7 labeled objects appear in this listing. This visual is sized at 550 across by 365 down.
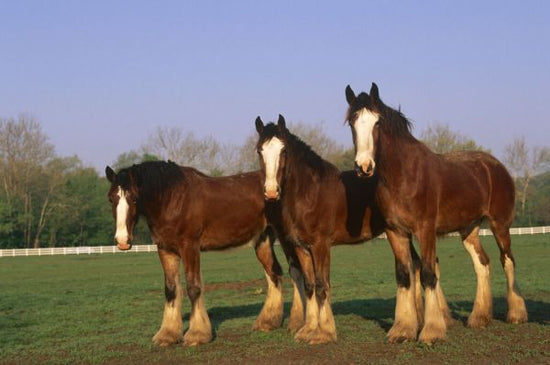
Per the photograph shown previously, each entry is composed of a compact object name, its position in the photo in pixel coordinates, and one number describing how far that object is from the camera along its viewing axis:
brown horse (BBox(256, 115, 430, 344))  9.55
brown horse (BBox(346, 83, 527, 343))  8.95
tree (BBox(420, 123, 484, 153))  64.56
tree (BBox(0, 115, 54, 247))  70.81
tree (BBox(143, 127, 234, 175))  62.29
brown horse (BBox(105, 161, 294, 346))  10.09
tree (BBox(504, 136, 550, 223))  68.28
